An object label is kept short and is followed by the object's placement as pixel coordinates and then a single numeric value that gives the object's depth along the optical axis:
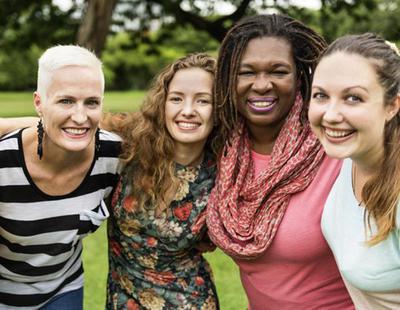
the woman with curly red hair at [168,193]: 3.16
